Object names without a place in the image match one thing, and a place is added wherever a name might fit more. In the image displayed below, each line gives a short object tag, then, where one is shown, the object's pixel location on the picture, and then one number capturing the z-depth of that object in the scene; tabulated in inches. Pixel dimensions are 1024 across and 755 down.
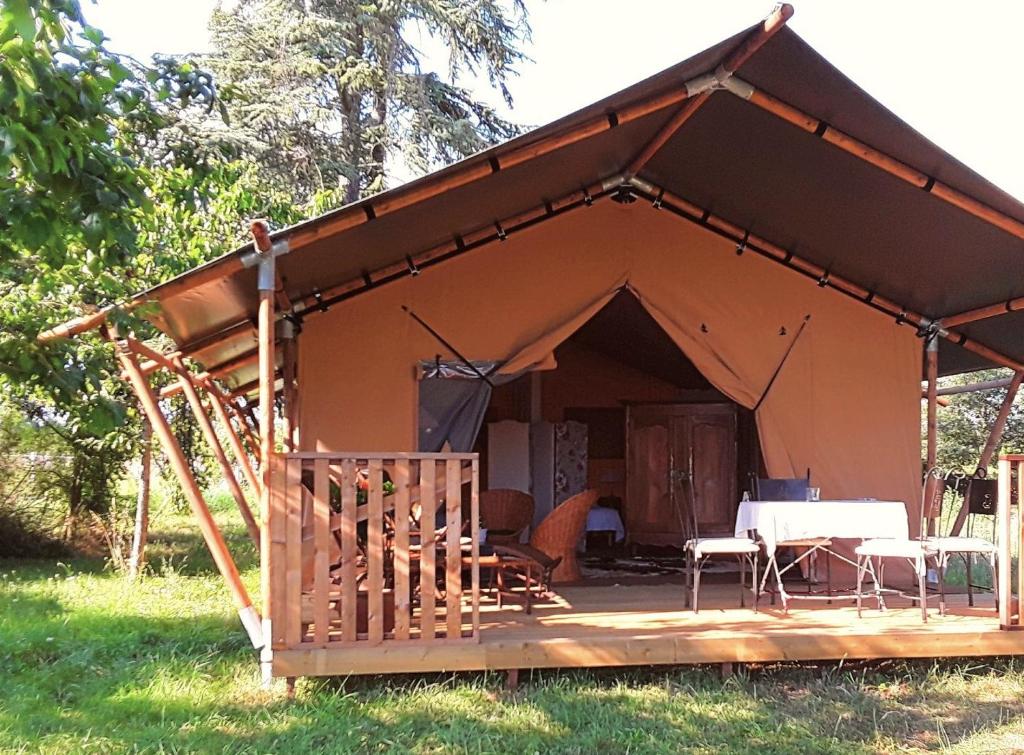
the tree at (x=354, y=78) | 649.0
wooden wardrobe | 417.7
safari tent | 201.5
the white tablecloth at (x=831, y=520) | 243.0
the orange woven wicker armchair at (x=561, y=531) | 276.2
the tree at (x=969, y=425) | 761.0
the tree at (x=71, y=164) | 96.3
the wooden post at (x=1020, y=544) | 219.3
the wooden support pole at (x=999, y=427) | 319.6
